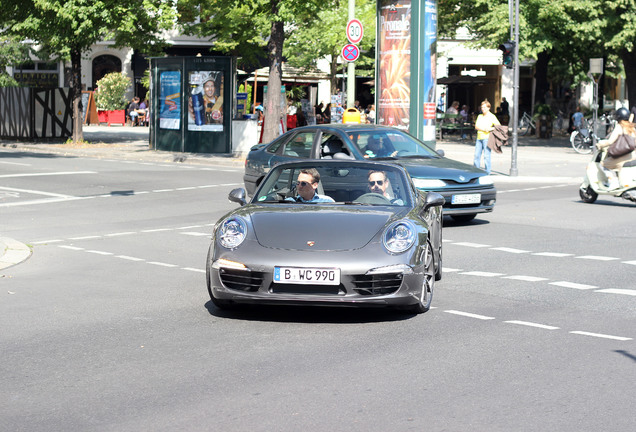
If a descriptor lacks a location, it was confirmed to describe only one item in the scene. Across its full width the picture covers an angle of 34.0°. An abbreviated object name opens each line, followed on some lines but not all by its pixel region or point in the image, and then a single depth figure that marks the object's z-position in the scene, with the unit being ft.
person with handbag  59.88
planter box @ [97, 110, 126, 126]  177.58
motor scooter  59.62
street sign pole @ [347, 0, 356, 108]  91.70
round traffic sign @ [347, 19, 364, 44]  86.94
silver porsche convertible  24.91
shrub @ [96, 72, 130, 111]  176.65
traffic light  80.23
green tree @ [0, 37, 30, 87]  176.65
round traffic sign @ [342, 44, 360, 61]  86.74
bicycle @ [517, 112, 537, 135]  155.43
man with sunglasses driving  28.94
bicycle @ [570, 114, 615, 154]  109.91
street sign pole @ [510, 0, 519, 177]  79.49
